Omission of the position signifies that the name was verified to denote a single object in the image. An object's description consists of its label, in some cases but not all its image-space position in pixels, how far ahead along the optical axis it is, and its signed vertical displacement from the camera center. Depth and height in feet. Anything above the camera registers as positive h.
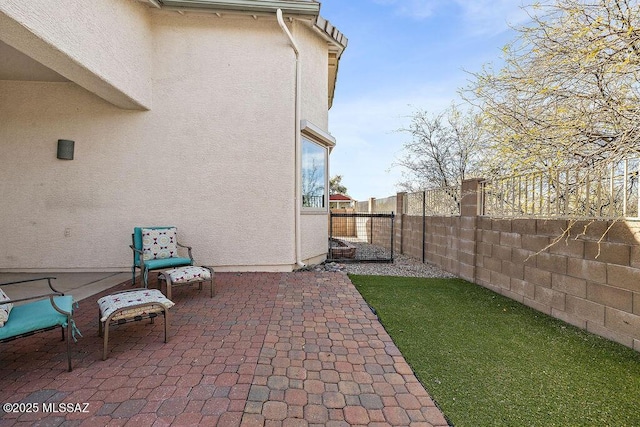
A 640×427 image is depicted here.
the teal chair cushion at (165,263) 18.43 -3.43
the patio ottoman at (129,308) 10.79 -3.87
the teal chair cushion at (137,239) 19.89 -1.97
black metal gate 29.49 -3.65
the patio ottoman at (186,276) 15.99 -3.73
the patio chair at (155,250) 18.83 -2.71
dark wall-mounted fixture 22.33 +4.77
